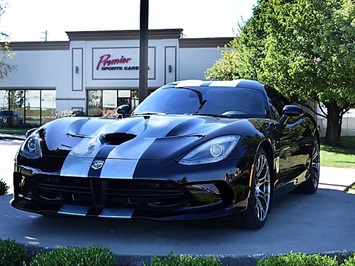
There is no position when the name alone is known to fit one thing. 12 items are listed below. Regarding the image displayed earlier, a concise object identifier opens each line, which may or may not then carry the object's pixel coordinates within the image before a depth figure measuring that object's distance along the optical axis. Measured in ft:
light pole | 23.53
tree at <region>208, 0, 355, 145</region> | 45.09
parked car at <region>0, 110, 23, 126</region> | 107.86
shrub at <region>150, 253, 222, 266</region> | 9.25
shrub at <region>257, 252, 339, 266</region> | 9.29
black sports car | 11.76
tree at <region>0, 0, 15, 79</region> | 100.17
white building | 94.22
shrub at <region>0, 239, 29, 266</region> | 10.06
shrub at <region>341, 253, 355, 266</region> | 9.22
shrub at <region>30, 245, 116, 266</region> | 9.32
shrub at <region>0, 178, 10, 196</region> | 20.25
